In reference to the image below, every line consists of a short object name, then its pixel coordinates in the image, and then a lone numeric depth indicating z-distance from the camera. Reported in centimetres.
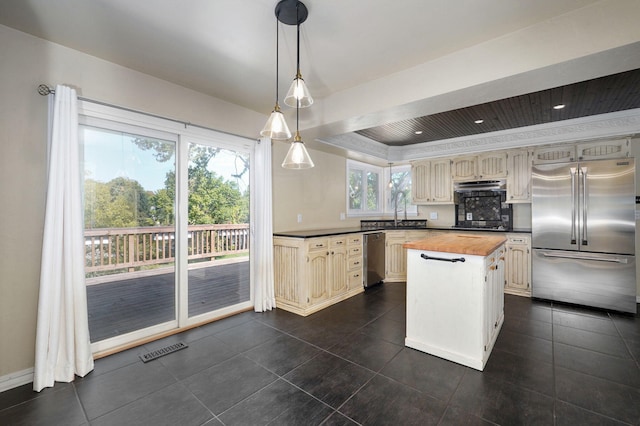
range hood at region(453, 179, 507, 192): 441
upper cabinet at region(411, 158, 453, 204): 486
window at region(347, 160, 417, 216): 537
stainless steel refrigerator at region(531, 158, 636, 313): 331
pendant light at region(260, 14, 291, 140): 188
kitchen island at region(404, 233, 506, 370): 216
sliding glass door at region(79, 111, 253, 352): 245
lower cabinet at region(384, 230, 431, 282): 482
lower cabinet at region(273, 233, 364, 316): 336
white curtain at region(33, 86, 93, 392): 200
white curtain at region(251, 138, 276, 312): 346
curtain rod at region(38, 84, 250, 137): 207
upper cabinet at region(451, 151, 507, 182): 436
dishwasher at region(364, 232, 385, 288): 430
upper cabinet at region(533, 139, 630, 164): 351
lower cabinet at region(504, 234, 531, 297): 397
